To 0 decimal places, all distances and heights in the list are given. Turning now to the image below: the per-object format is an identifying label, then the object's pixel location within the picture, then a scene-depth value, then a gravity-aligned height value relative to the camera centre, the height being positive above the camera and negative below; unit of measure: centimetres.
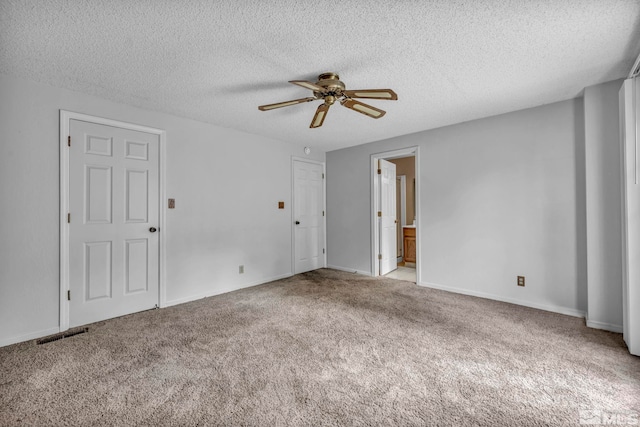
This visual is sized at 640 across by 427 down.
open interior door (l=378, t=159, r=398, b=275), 484 -3
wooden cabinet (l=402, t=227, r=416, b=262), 576 -60
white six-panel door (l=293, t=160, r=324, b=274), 490 +4
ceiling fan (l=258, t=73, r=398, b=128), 218 +105
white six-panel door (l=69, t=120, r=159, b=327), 269 -3
